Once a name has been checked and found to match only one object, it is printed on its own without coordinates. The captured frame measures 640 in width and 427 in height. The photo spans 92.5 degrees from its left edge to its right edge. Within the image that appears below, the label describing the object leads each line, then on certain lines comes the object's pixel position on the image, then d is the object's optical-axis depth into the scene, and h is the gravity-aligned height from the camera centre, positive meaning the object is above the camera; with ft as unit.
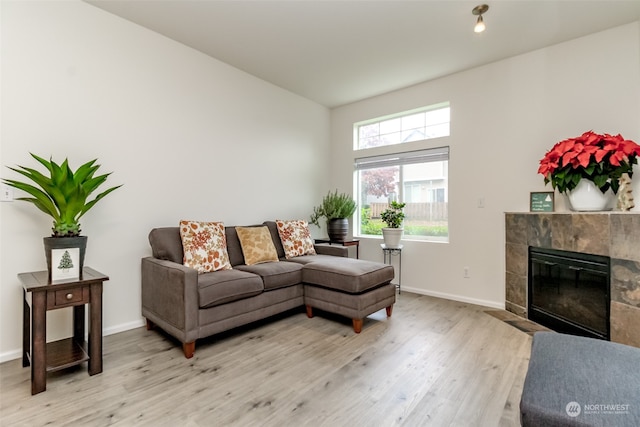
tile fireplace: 7.00 -0.98
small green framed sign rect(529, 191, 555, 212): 9.59 +0.41
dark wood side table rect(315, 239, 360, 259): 13.48 -1.26
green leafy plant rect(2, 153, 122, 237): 6.23 +0.43
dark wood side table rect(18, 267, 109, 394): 5.70 -2.28
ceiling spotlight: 7.95 +5.35
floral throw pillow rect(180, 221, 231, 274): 8.64 -0.98
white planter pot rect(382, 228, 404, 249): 12.46 -0.90
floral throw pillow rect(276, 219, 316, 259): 11.58 -0.97
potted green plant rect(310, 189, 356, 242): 13.41 -0.06
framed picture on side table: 6.20 -1.05
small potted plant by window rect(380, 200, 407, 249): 12.48 -0.42
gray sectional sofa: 7.24 -2.08
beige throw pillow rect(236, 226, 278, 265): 10.23 -1.09
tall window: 12.48 +1.08
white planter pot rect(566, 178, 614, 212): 8.07 +0.44
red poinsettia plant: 7.63 +1.39
